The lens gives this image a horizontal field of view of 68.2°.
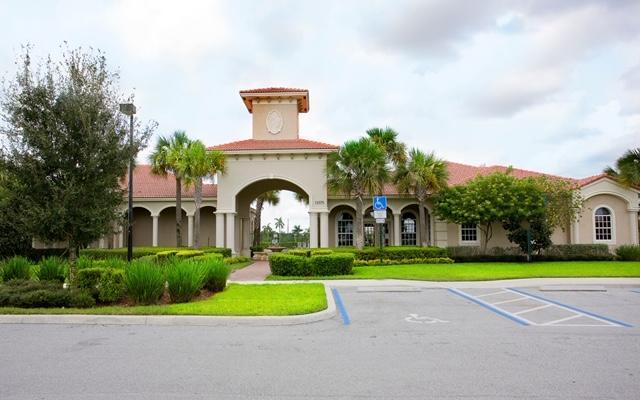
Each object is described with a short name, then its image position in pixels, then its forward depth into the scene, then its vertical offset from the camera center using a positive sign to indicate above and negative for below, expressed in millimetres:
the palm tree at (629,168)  24484 +3279
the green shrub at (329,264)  18078 -1171
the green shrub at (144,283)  10188 -1033
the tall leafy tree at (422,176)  25797 +3121
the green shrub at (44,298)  9867 -1279
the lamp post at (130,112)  12173 +3236
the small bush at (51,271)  12281 -902
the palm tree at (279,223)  79838 +1894
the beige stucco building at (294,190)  25922 +1945
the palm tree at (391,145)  26703 +4970
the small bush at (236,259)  24400 -1344
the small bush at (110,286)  10367 -1094
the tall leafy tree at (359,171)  23688 +3203
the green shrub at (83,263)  11828 -672
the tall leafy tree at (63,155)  10852 +1904
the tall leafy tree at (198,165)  24906 +3705
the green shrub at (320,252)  18938 -767
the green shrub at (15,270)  12609 -880
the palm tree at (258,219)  35353 +1122
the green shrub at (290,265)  17891 -1180
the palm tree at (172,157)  26125 +4360
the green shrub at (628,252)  24969 -1173
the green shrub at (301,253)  19416 -790
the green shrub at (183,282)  10539 -1051
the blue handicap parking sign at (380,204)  18641 +1155
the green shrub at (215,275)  12523 -1087
